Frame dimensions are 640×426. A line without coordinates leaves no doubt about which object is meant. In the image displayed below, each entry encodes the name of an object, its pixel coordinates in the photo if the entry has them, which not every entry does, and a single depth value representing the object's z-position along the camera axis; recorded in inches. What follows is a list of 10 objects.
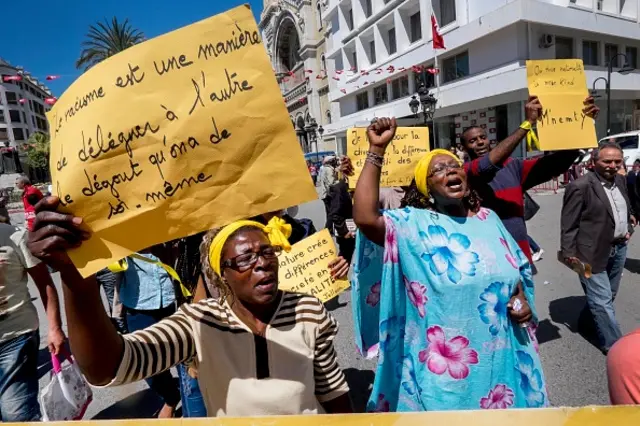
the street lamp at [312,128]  1249.0
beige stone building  1718.8
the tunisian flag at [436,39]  784.9
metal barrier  567.0
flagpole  900.6
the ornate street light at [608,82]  660.1
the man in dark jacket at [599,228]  130.3
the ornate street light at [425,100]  525.0
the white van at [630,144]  577.9
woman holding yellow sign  49.4
